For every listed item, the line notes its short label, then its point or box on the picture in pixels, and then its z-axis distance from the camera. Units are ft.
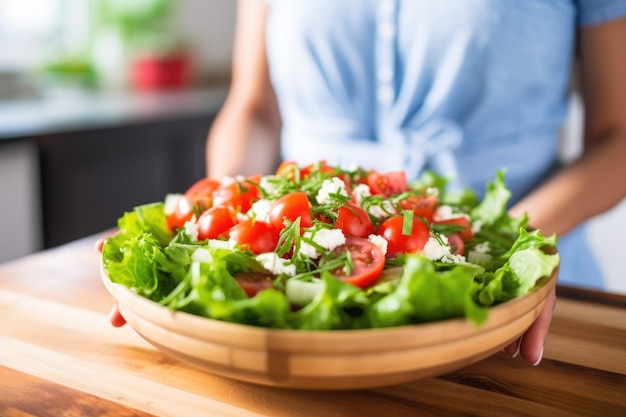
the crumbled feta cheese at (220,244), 2.60
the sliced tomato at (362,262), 2.31
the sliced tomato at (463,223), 3.11
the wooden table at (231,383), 2.36
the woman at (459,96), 4.58
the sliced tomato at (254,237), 2.58
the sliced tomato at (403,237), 2.62
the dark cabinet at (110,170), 8.01
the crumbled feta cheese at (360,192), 3.07
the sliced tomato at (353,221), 2.68
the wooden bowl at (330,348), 2.02
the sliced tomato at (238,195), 3.10
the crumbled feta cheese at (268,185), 3.22
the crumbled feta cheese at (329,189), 2.87
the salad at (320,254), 2.11
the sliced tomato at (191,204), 3.16
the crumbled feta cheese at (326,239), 2.49
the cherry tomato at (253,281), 2.36
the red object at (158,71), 11.37
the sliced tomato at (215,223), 2.84
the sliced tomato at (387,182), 3.37
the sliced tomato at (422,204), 3.07
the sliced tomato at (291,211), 2.69
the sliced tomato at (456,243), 2.84
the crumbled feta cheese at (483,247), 3.03
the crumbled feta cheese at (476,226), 3.41
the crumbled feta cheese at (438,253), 2.59
